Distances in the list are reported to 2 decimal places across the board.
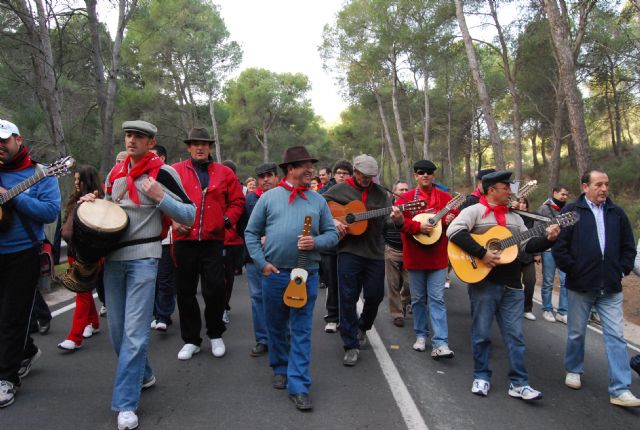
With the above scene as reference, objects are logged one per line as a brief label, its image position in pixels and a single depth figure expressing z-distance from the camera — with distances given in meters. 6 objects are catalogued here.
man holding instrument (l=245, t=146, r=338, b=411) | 3.87
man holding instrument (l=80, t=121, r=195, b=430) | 3.36
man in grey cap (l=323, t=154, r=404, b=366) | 4.91
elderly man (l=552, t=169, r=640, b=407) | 4.22
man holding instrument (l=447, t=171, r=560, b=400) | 4.10
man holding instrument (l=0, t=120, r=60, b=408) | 3.70
